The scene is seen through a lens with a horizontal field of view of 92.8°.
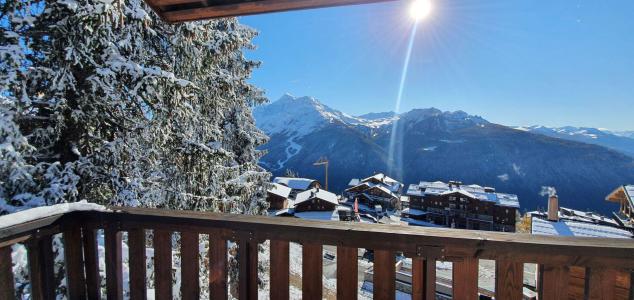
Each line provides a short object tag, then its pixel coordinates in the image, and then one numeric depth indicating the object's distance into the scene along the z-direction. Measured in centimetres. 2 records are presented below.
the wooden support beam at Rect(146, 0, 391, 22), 176
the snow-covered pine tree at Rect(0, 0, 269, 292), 311
